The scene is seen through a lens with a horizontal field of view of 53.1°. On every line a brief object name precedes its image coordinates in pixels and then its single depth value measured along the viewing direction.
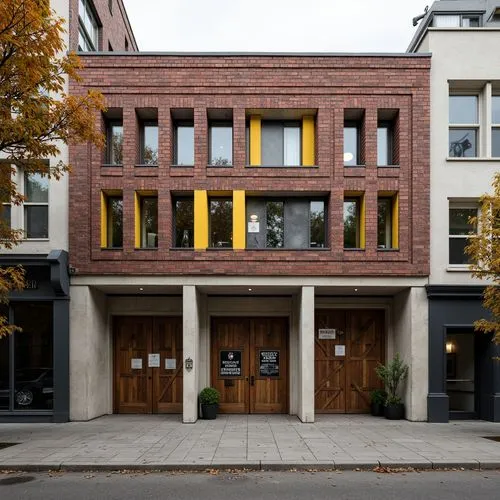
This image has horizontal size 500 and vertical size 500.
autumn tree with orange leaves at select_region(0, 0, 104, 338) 9.12
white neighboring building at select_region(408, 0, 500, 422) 14.01
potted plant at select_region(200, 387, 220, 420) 14.20
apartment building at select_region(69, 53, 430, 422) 14.06
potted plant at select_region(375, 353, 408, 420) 14.17
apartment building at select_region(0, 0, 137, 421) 13.75
